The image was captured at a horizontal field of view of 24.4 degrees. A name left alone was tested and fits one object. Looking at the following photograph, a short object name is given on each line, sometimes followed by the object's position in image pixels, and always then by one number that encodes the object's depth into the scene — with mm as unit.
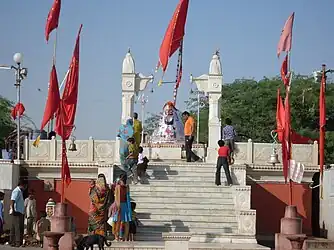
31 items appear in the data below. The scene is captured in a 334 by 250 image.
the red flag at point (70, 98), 16500
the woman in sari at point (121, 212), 18562
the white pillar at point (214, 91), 27547
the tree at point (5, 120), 47594
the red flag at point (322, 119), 21739
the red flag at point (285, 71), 18734
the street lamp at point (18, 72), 23203
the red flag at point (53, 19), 17655
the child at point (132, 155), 21719
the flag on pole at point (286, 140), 17750
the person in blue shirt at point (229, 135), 24031
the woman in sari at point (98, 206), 18266
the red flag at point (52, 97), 16547
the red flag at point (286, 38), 19016
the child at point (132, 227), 19000
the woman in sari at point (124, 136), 22078
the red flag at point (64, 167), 16297
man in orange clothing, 24344
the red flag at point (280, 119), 18062
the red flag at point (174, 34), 27812
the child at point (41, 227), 19703
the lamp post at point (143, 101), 29759
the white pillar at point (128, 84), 27703
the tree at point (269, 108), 42309
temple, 20469
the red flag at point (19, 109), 24288
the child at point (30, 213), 20250
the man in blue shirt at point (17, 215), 19109
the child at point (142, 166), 22797
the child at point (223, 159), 21875
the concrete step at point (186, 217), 20734
